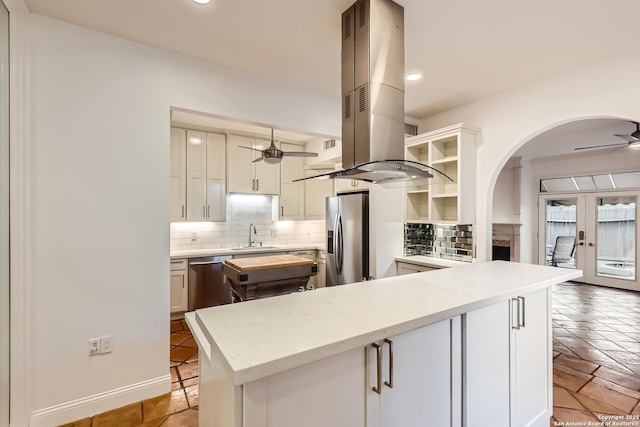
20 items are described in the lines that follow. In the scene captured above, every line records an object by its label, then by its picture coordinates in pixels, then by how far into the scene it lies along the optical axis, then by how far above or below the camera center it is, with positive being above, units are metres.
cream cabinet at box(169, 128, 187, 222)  4.26 +0.55
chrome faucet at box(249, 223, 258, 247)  5.09 -0.41
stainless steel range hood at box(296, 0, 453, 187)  1.76 +0.75
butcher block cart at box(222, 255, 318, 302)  2.65 -0.56
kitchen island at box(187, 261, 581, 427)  0.98 -0.56
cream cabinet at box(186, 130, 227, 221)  4.40 +0.55
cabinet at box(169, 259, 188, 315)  3.96 -0.95
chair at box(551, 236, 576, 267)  6.29 -0.72
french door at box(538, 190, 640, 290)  5.55 -0.39
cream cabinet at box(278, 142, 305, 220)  5.20 +0.42
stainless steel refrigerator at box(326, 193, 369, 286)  3.95 -0.32
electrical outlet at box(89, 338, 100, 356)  2.09 -0.91
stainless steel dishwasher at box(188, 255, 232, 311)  4.06 -0.95
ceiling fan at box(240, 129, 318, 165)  3.45 +0.68
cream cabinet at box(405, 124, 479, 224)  3.27 +0.45
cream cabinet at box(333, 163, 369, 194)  4.14 +0.40
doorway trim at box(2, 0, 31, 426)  1.84 -0.03
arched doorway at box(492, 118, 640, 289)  5.11 +0.92
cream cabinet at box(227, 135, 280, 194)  4.71 +0.69
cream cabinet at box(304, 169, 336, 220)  5.42 +0.34
